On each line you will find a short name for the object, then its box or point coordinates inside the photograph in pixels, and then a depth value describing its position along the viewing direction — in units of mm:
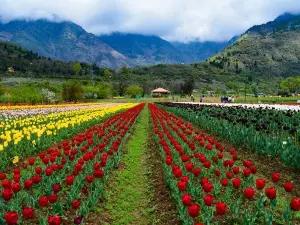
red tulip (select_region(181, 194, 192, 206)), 5187
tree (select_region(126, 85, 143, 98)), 132250
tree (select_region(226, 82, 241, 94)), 165275
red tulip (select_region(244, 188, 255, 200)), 5277
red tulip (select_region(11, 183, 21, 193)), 5788
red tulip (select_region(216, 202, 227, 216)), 4754
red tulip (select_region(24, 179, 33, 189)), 5982
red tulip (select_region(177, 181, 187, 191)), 5883
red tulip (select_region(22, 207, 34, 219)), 4635
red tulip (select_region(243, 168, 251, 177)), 6664
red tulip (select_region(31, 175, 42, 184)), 6281
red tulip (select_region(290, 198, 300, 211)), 4836
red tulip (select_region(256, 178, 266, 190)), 5571
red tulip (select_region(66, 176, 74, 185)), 6277
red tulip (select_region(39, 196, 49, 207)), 5152
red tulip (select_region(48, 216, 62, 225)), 4457
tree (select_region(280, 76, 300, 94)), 160375
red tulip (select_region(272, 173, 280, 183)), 6082
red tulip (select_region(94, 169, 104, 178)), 7000
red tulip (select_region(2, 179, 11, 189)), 5660
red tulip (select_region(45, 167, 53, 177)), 6636
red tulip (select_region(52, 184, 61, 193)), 6008
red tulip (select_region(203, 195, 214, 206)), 5180
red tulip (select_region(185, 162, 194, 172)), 7176
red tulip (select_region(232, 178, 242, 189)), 5906
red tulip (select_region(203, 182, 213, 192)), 5742
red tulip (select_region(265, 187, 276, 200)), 5180
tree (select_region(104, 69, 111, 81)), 194000
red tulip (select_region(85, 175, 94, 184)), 6781
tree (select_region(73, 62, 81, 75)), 196925
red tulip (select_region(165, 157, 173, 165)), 8064
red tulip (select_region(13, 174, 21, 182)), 6125
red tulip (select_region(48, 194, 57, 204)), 5453
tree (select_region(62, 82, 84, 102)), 80812
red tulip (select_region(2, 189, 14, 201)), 5321
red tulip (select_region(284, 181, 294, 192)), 5570
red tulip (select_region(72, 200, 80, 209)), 5586
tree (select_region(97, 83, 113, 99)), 115000
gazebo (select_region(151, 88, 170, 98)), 118750
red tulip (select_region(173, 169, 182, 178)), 6698
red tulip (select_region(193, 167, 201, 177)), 6938
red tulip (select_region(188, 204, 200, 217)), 4746
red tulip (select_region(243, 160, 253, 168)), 7199
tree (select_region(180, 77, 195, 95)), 127188
